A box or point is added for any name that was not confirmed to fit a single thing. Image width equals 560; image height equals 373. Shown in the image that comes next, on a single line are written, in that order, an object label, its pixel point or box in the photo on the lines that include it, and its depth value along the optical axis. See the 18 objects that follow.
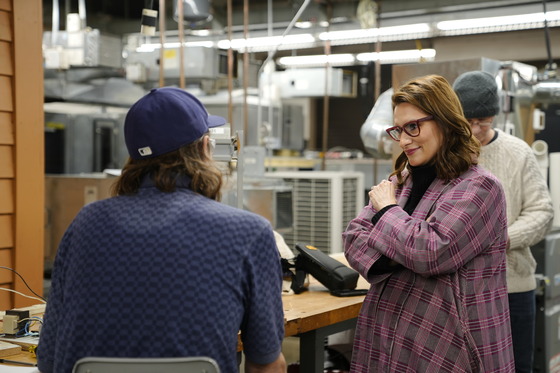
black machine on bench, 2.87
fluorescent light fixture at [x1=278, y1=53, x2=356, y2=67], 10.80
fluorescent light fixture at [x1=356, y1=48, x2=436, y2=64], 10.69
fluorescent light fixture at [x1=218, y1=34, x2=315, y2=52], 9.63
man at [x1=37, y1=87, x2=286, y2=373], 1.45
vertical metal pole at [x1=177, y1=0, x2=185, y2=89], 4.61
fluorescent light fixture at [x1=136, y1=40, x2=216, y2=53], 6.47
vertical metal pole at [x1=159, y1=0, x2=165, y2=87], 4.43
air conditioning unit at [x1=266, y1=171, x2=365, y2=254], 5.45
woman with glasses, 1.98
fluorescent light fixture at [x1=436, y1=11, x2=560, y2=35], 8.43
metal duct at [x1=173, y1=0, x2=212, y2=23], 6.70
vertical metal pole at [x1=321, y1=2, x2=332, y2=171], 7.11
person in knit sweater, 2.90
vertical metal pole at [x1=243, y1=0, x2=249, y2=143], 5.74
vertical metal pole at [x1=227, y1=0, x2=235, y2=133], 5.14
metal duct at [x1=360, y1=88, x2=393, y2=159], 4.77
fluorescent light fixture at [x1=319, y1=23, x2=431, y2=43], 9.23
